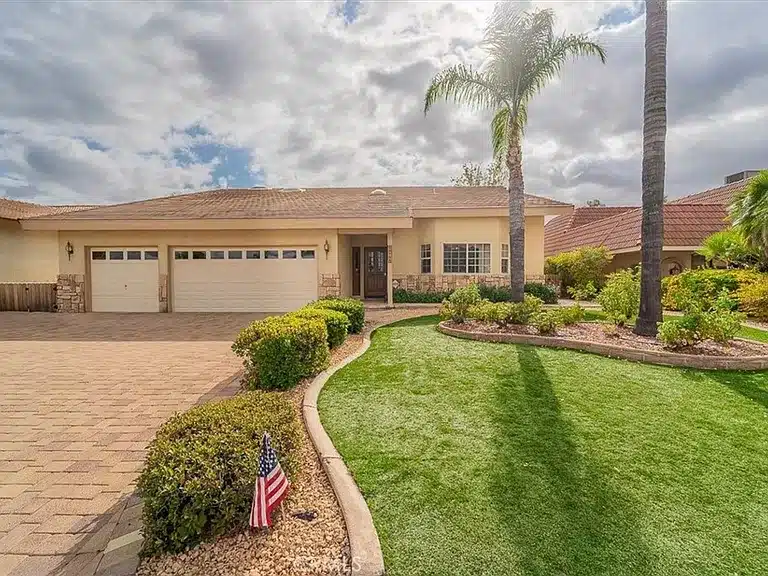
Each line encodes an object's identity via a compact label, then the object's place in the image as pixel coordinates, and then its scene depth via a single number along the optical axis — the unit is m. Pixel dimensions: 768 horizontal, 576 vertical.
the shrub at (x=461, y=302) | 9.88
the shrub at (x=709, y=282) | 11.83
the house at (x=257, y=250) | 14.66
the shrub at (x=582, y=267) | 17.62
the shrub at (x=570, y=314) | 8.98
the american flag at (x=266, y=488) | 2.60
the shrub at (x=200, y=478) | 2.51
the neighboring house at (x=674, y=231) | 16.88
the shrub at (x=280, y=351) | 5.62
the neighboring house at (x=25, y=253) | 19.94
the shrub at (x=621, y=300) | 8.88
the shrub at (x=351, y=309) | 9.17
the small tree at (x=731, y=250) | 12.65
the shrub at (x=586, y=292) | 9.72
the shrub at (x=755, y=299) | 10.98
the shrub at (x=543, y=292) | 15.72
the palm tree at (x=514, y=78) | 10.83
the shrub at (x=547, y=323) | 8.58
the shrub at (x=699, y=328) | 7.05
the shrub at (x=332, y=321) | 7.44
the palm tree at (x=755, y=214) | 11.04
